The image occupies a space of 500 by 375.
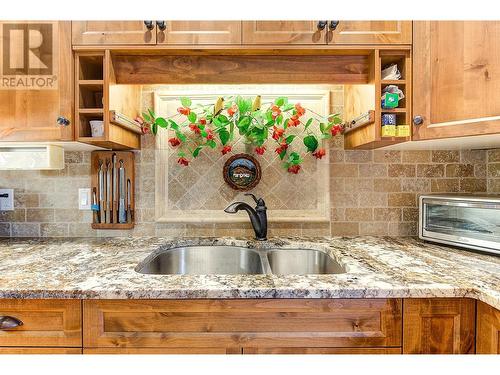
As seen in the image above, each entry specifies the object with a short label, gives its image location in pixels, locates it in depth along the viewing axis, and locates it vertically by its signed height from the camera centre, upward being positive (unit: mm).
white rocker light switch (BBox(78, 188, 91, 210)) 1719 -77
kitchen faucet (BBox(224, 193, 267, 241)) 1597 -158
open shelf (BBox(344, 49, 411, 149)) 1326 +352
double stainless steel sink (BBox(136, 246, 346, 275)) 1510 -377
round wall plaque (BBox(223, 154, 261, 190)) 1695 +60
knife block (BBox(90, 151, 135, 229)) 1712 +93
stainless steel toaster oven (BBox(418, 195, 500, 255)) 1302 -163
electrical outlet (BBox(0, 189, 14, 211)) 1724 -83
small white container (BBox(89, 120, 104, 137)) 1374 +236
